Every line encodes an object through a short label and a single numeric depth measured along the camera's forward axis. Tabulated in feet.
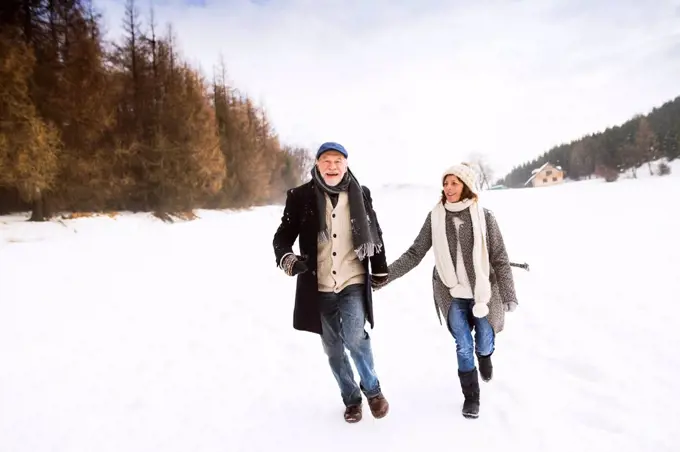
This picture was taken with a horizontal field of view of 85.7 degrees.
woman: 9.45
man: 8.93
